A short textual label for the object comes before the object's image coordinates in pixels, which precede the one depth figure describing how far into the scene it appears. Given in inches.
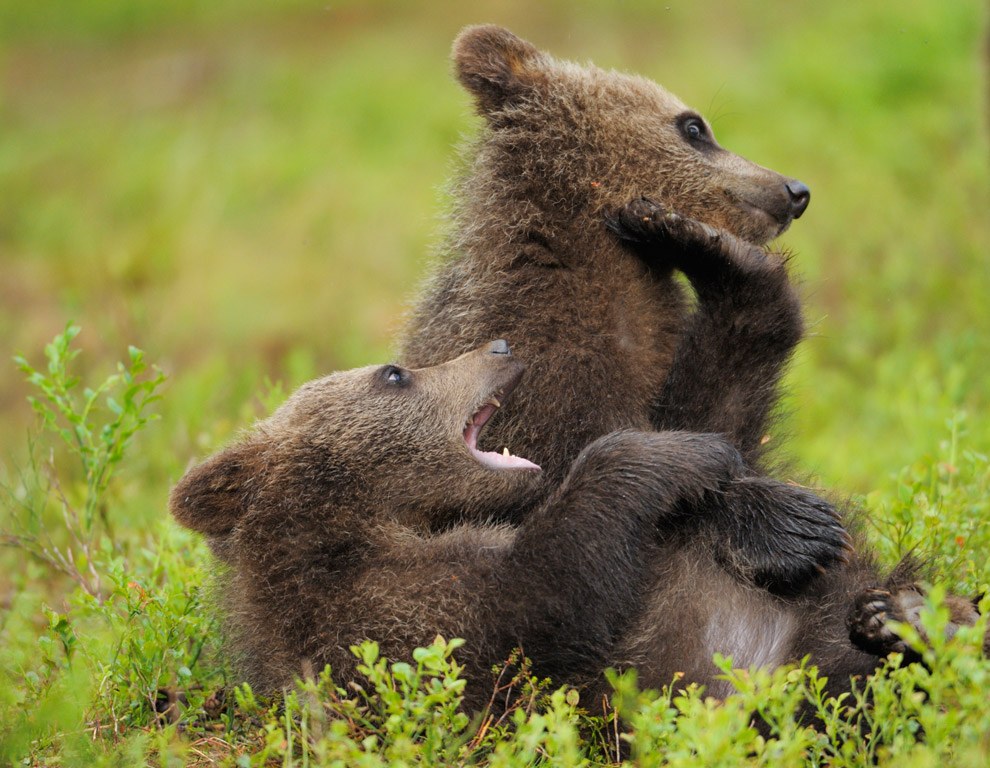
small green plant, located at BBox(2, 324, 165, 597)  410.6
